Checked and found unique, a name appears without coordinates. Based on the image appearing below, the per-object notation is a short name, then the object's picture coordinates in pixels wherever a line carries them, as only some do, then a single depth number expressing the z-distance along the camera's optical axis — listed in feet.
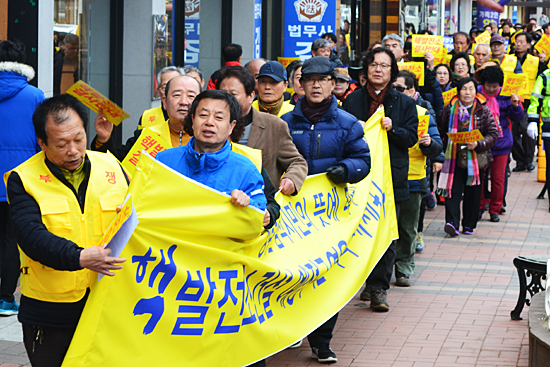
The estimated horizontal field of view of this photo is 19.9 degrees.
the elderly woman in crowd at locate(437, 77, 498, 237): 61.55
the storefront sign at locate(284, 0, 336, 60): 84.12
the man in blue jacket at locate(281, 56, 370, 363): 36.31
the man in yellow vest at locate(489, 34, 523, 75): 94.69
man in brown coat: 32.27
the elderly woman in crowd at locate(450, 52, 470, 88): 80.24
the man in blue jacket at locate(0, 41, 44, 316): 40.00
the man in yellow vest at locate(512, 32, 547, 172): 97.11
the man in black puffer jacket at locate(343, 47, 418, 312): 42.57
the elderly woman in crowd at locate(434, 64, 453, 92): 75.19
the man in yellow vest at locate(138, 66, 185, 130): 35.68
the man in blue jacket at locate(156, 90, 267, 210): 25.10
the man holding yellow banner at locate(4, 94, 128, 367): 21.77
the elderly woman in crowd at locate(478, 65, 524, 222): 67.06
